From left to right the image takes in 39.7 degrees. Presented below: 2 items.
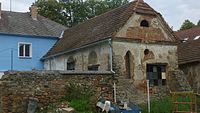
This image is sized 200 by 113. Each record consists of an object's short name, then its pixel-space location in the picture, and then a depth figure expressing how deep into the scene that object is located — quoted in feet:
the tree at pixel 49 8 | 116.71
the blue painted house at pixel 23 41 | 80.93
